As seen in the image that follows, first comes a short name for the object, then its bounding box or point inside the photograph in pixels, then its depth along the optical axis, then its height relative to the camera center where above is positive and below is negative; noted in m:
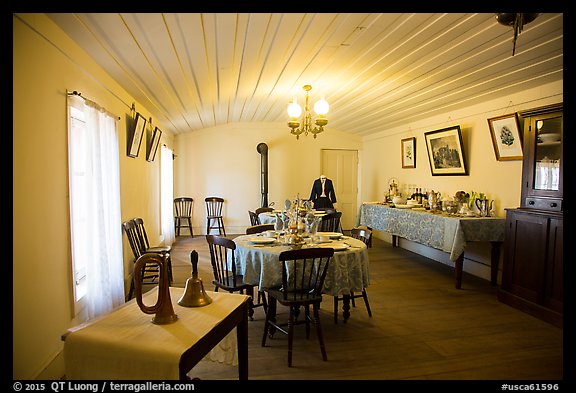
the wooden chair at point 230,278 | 3.05 -0.95
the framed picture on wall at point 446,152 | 5.15 +0.47
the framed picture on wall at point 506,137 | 4.21 +0.57
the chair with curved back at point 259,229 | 3.95 -0.59
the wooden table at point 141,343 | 1.30 -0.66
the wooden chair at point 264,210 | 6.03 -0.55
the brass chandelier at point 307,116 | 4.18 +0.84
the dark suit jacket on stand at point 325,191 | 7.53 -0.26
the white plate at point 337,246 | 3.05 -0.61
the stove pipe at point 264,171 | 8.07 +0.18
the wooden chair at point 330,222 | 4.89 -0.63
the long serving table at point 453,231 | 4.25 -0.68
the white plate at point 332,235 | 3.61 -0.60
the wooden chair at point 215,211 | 7.98 -0.78
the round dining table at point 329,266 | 2.95 -0.77
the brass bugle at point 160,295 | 1.49 -0.52
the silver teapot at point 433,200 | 5.43 -0.31
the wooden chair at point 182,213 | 7.94 -0.83
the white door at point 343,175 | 8.66 +0.12
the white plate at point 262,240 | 3.26 -0.60
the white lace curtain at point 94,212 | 2.76 -0.31
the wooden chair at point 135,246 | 3.76 -0.80
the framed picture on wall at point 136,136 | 4.07 +0.51
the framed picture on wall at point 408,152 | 6.35 +0.55
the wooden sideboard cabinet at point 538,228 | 3.27 -0.47
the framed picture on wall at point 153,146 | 5.20 +0.50
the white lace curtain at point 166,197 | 6.65 -0.38
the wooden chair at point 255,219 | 5.51 -0.66
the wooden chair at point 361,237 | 3.30 -0.62
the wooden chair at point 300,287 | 2.63 -0.91
